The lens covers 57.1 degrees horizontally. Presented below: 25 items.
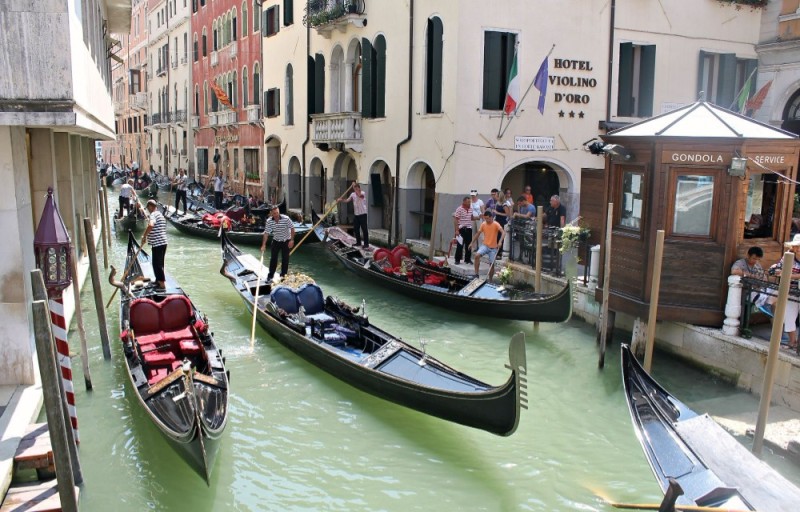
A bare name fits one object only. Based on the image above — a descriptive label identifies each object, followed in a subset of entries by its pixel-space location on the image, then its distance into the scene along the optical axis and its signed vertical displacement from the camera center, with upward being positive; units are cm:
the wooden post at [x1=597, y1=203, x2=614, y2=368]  710 -127
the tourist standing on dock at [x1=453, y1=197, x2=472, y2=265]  1093 -110
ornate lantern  520 -72
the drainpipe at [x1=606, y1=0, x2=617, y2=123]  1252 +187
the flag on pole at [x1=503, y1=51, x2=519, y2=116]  1128 +95
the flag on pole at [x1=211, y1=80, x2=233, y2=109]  2221 +164
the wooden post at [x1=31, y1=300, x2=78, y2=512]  350 -119
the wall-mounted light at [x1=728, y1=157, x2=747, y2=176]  650 -7
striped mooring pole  509 -138
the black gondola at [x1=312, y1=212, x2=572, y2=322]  829 -175
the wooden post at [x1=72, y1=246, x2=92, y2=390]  632 -160
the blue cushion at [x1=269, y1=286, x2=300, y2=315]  812 -162
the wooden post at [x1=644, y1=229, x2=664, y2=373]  621 -124
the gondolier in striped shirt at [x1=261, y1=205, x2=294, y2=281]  1028 -116
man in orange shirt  997 -111
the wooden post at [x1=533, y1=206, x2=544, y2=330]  875 -108
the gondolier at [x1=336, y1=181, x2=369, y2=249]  1355 -102
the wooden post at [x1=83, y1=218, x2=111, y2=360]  646 -122
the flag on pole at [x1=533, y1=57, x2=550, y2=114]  1105 +112
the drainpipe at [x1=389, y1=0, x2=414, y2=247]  1289 +38
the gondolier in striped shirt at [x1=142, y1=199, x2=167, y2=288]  974 -117
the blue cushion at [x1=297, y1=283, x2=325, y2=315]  814 -162
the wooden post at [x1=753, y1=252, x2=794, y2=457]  484 -122
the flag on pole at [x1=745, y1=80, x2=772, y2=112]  1202 +97
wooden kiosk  667 -37
